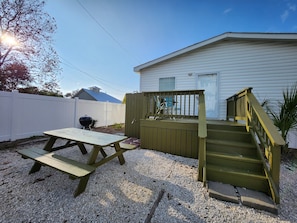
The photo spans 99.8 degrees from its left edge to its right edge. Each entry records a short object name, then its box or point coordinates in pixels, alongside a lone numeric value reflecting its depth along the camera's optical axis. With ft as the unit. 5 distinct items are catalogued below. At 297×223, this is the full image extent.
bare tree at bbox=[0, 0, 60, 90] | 19.67
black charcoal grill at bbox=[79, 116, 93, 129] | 20.34
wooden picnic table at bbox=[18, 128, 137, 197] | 6.00
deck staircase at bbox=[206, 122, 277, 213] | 6.03
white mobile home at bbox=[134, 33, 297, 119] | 14.80
